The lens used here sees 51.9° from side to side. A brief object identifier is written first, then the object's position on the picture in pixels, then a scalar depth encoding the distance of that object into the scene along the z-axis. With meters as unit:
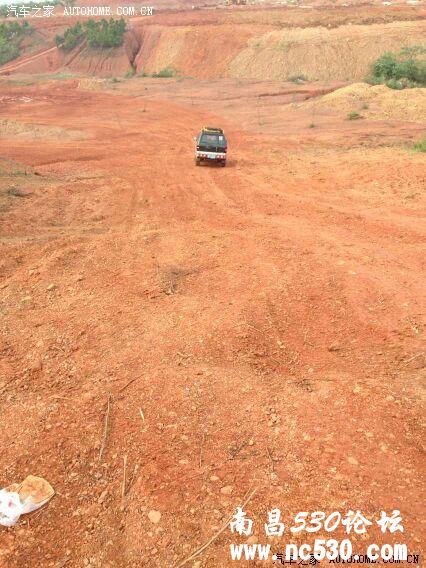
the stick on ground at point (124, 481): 5.09
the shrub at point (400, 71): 35.69
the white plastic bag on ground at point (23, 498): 4.80
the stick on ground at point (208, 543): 4.34
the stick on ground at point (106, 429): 5.62
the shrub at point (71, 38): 65.81
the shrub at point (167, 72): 53.72
